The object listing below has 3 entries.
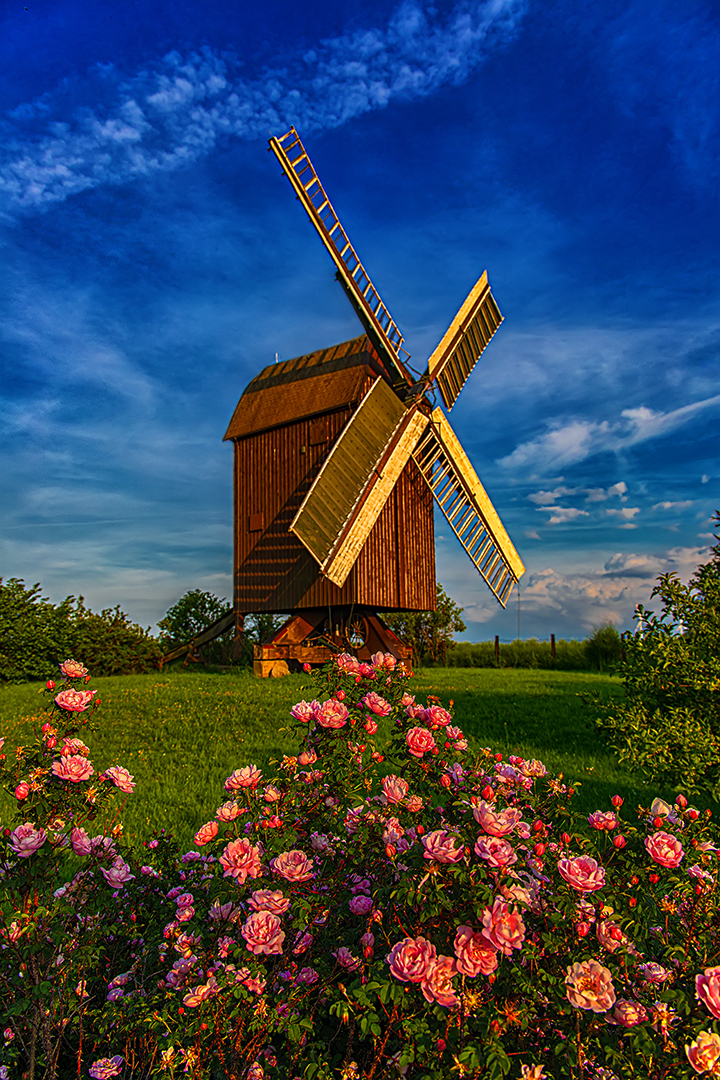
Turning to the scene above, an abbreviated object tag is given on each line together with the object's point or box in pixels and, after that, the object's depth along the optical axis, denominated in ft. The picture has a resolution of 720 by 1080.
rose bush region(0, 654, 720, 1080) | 6.64
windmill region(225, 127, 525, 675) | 49.88
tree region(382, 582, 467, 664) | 95.20
